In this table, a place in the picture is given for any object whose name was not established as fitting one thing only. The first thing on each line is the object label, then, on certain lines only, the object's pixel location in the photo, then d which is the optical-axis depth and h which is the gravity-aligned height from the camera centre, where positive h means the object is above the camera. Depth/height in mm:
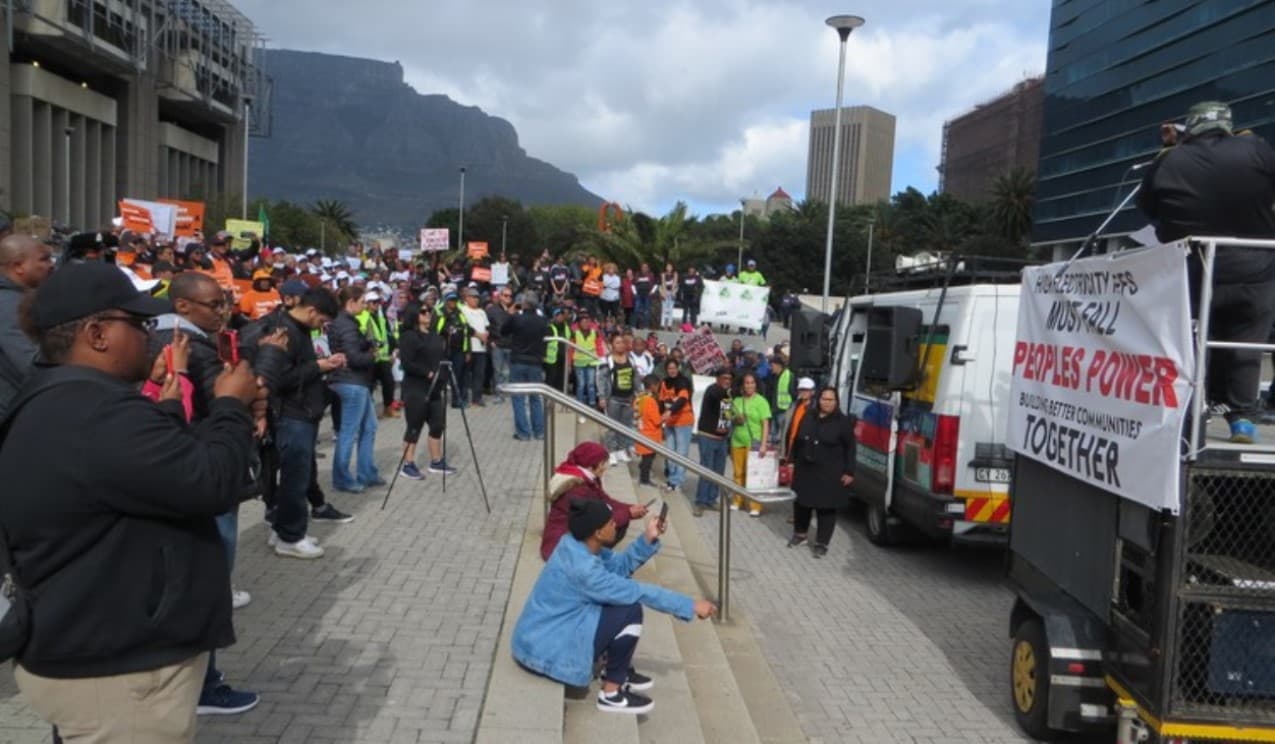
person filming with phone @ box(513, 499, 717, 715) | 4884 -1558
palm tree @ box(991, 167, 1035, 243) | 81000 +10266
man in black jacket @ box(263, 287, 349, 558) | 6723 -867
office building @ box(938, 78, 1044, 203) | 116438 +24132
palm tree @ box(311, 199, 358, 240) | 75462 +6270
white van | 8461 -700
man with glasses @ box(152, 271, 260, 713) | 4355 -266
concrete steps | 4539 -2154
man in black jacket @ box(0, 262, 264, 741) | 2387 -590
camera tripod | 9664 -849
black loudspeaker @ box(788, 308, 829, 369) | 11141 -264
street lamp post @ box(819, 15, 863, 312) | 18281 +4343
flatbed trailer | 4363 -1276
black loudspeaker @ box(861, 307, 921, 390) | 9133 -264
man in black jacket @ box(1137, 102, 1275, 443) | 4715 +647
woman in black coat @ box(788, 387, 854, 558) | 9969 -1461
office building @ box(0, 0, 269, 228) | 36406 +8467
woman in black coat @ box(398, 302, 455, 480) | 9852 -897
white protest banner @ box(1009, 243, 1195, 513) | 4277 -180
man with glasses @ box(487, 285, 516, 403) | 16312 -567
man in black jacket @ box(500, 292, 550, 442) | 14422 -626
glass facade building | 59844 +18126
